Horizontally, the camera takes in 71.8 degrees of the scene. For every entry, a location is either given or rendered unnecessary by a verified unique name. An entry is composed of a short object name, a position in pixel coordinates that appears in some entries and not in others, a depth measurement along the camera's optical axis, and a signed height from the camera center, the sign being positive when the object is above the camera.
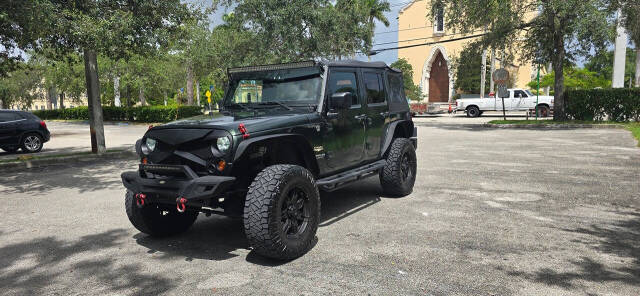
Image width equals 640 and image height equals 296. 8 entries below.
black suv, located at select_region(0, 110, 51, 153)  13.81 -0.63
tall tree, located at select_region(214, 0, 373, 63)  23.88 +4.57
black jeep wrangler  3.98 -0.49
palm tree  42.54 +9.62
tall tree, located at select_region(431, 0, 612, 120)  17.11 +3.43
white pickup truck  27.50 +0.04
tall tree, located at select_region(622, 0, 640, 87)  17.81 +3.52
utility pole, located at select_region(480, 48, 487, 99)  37.85 +2.72
